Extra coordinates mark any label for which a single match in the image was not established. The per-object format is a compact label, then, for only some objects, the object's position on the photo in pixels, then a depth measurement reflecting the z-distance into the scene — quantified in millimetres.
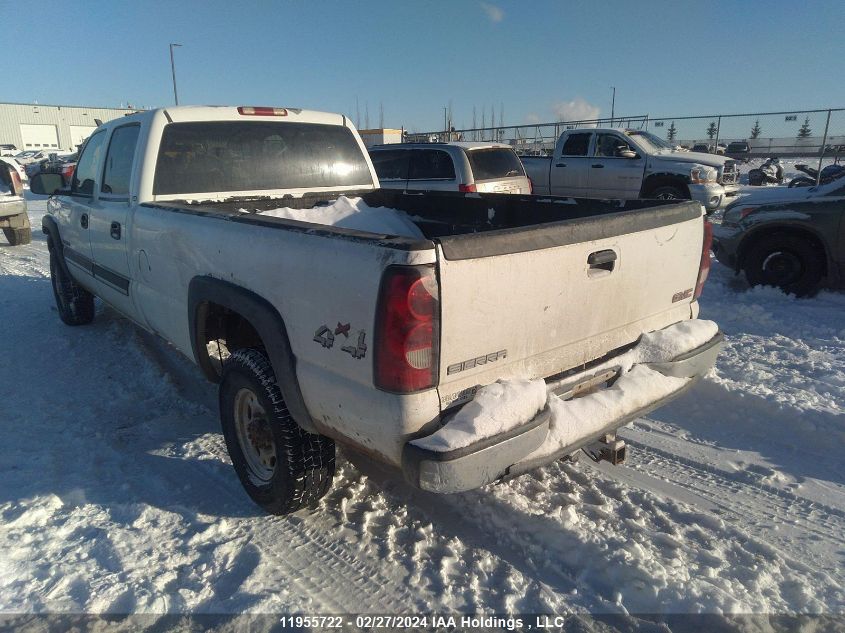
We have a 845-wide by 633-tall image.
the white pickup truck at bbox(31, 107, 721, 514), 2135
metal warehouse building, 60750
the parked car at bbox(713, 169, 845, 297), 6473
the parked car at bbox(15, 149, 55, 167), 35469
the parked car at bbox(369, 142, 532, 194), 8961
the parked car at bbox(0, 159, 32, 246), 10805
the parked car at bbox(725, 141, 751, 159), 26094
